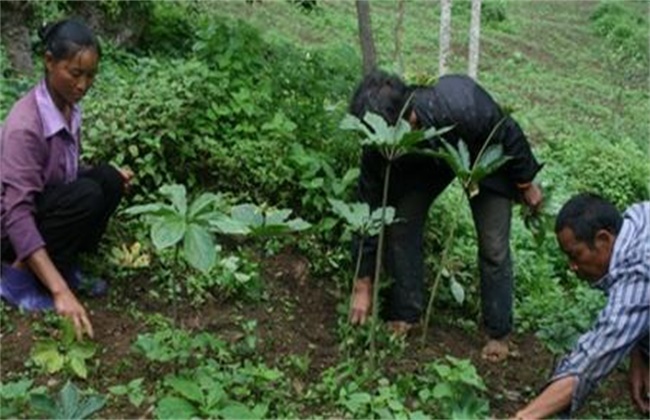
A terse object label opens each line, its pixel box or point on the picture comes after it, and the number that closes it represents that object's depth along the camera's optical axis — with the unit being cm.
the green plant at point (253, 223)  275
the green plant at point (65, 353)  313
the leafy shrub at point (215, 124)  448
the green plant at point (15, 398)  285
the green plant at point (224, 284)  385
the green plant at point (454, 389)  286
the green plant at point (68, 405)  253
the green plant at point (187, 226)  267
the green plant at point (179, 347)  308
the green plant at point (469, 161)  324
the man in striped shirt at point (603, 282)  276
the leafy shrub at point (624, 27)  1864
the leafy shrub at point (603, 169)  905
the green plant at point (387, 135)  309
